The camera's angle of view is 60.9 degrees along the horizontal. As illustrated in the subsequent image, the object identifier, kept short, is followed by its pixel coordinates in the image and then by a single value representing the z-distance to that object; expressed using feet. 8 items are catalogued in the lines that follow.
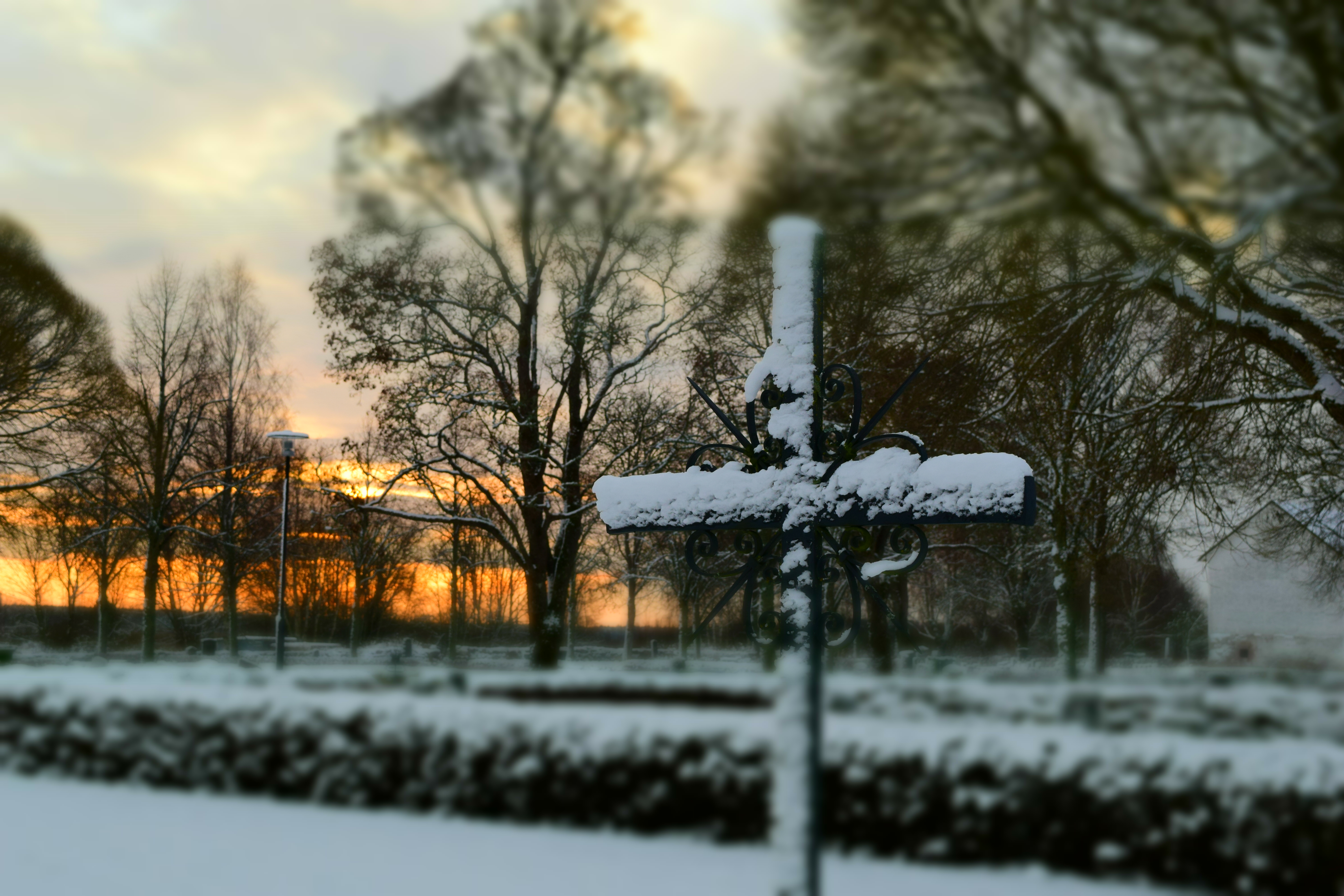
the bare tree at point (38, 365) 77.92
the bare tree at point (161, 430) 88.89
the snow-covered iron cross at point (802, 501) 11.41
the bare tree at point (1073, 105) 11.37
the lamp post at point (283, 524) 66.08
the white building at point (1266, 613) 112.16
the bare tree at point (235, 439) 96.99
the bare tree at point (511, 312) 54.95
